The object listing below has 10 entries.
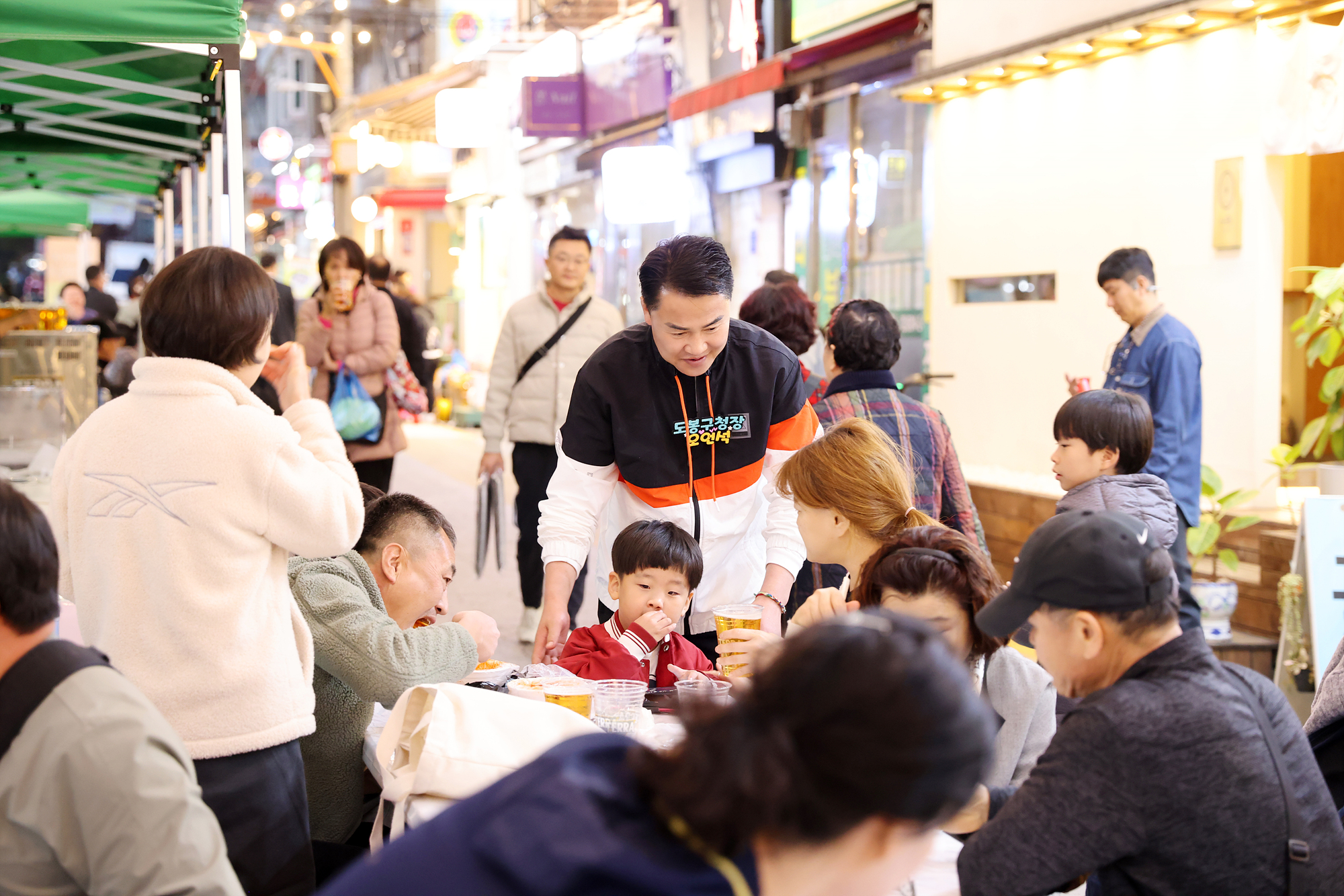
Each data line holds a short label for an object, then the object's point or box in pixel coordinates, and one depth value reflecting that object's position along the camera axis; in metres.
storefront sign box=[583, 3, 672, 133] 13.68
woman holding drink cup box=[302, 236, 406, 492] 6.27
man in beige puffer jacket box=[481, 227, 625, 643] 6.16
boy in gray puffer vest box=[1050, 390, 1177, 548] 4.20
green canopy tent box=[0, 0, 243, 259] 4.18
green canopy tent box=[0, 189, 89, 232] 11.91
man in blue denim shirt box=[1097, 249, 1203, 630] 5.56
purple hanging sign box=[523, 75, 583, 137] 14.50
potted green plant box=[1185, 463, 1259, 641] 5.75
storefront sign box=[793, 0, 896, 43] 9.29
